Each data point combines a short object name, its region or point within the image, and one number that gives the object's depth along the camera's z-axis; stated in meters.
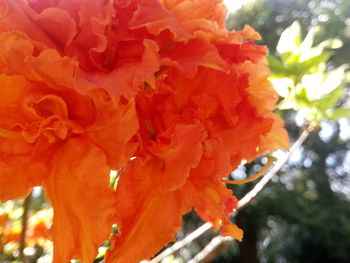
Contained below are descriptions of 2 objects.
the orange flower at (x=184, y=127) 0.09
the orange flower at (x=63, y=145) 0.08
